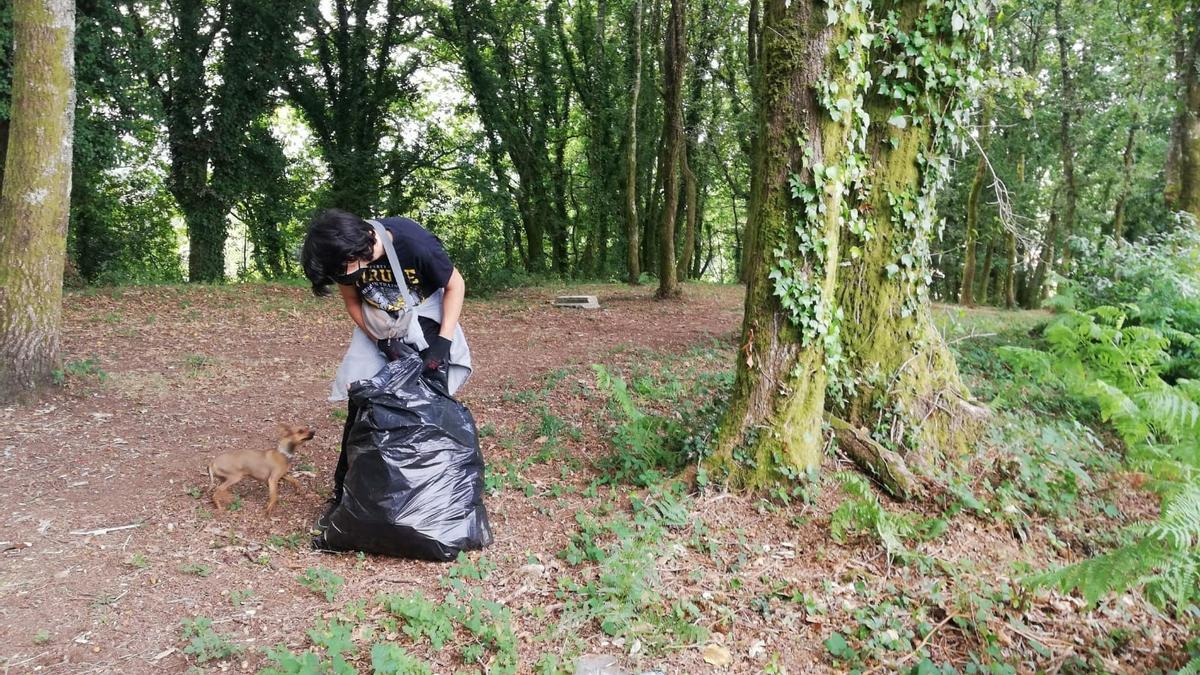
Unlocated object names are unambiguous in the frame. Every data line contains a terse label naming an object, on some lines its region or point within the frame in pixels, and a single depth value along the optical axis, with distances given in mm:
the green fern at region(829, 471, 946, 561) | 3496
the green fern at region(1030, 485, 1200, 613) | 2441
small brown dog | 3891
